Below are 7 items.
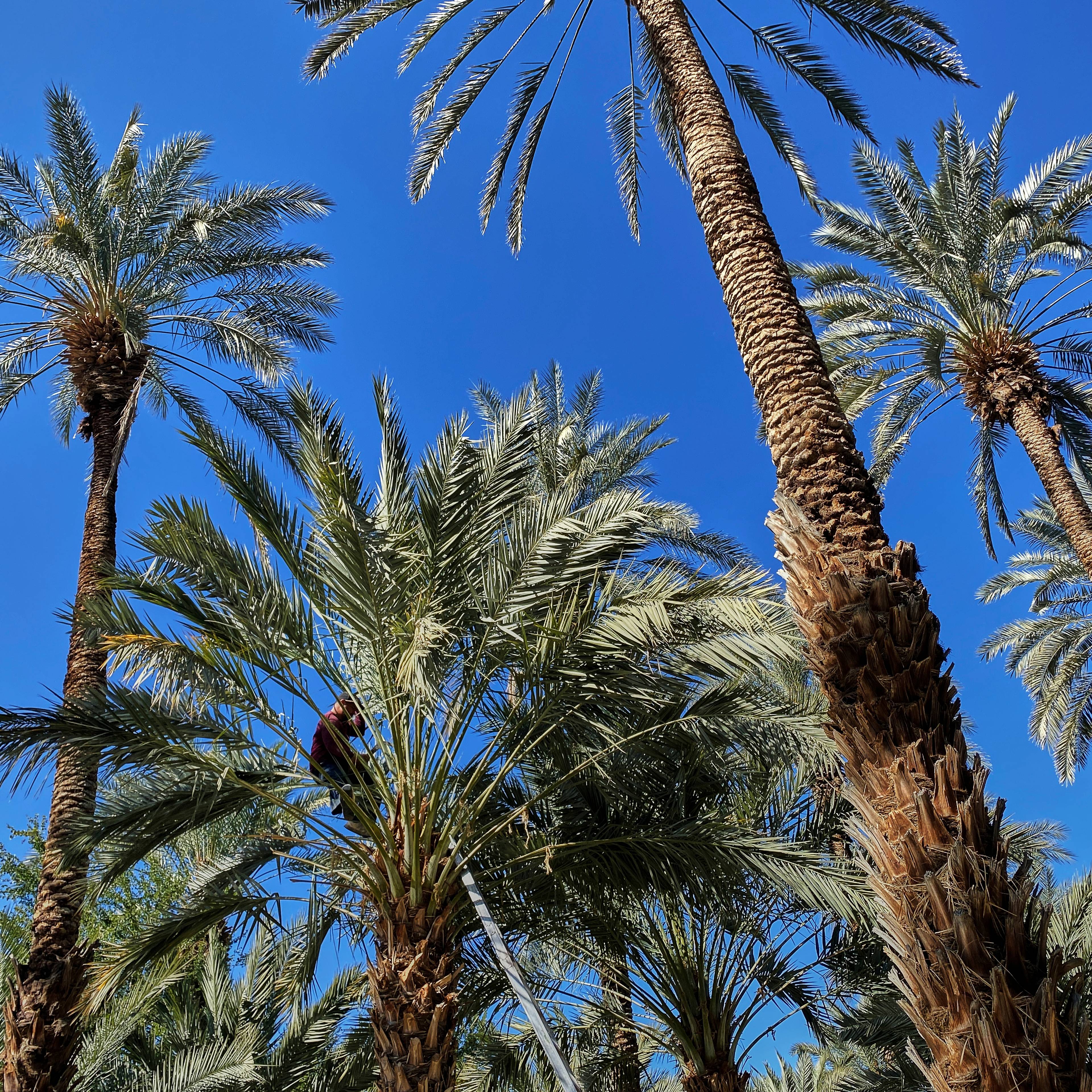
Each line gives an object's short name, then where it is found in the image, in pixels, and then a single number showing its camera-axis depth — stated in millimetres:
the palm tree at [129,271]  11547
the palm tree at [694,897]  6832
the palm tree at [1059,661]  19703
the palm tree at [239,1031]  9125
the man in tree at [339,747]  6512
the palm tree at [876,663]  3324
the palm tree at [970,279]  14227
